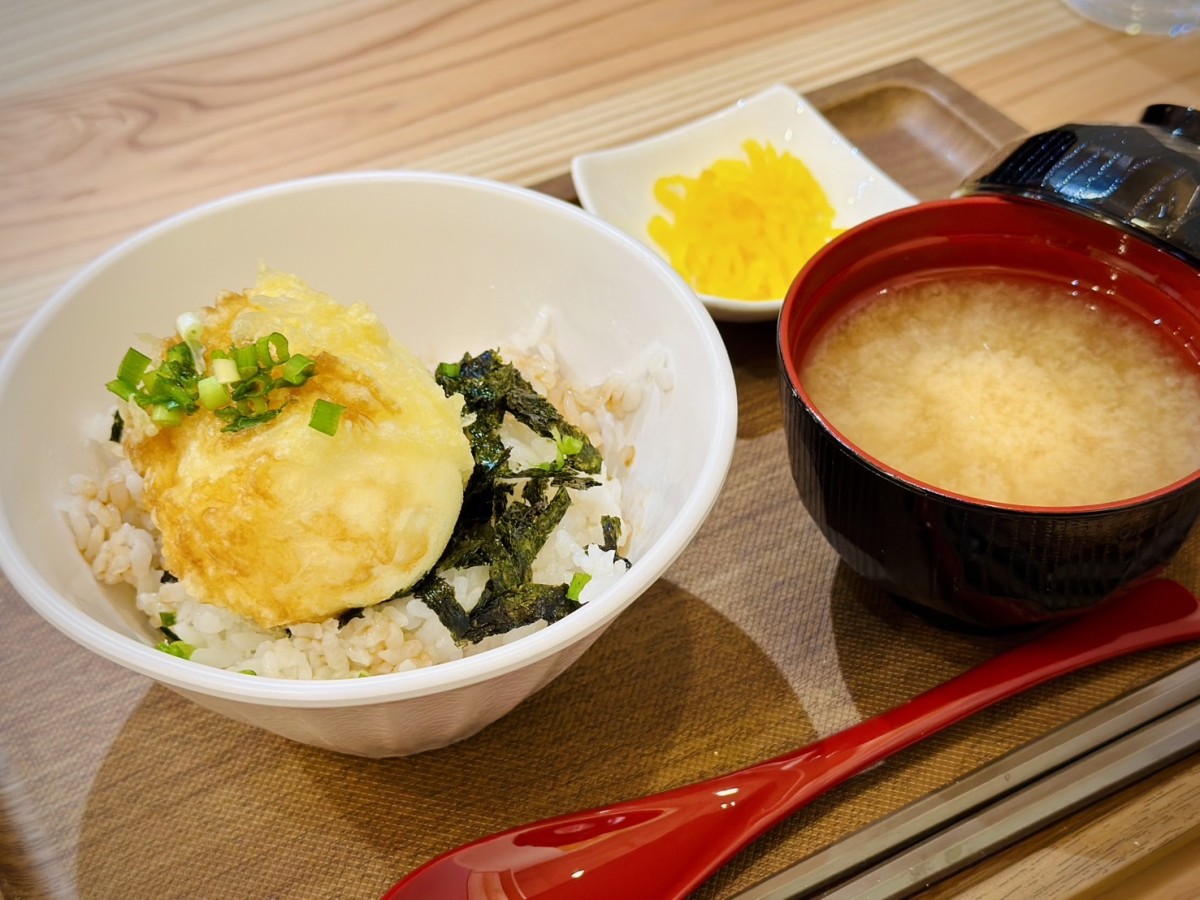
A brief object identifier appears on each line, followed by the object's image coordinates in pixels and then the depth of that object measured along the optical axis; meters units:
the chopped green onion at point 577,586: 0.22
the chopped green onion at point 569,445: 0.25
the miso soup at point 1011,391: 0.23
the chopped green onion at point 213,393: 0.21
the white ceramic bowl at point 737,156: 0.36
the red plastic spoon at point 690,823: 0.20
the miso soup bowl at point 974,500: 0.20
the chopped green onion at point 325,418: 0.20
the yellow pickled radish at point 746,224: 0.34
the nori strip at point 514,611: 0.22
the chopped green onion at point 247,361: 0.21
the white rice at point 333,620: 0.21
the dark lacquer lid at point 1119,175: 0.23
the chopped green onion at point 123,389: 0.22
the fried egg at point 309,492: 0.20
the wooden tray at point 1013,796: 0.21
